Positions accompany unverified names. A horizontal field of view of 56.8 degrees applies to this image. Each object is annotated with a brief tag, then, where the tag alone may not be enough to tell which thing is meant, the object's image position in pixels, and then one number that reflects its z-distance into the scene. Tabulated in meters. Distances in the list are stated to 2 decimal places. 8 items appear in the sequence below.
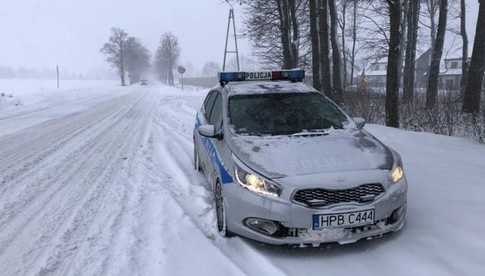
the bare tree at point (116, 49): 94.19
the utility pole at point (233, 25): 29.12
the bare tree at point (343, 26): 41.89
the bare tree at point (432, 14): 31.91
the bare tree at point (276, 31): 20.61
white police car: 4.05
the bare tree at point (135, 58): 96.25
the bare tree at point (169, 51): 86.62
